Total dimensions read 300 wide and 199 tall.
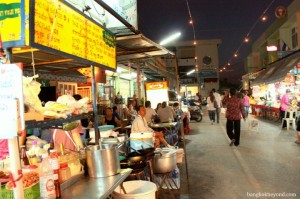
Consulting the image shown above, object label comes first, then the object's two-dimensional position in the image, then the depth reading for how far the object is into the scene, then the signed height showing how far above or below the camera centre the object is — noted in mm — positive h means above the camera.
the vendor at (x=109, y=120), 10156 -623
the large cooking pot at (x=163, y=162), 4988 -1049
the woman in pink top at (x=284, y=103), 14468 -346
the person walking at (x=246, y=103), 19353 -374
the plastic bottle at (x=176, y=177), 5824 -1527
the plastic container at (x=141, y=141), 5559 -758
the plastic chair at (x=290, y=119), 13984 -1098
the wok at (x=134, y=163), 4199 -886
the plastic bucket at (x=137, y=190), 3658 -1169
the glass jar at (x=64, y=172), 3019 -718
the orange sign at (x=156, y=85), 15297 +778
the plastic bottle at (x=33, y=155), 3025 -527
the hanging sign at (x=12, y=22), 2498 +705
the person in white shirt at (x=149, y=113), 11164 -491
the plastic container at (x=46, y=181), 2580 -682
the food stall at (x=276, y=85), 15767 +713
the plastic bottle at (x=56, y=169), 2695 -613
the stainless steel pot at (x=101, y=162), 3320 -679
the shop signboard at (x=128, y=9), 6389 +2051
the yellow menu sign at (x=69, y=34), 2773 +812
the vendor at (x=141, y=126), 7355 -630
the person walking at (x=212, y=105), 17875 -395
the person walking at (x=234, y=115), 10448 -613
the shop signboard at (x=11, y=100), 2020 +34
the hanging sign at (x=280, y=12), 19595 +5643
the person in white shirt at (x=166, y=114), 11414 -546
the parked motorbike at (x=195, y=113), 20355 -980
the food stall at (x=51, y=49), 2082 +634
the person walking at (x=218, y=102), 18438 -268
